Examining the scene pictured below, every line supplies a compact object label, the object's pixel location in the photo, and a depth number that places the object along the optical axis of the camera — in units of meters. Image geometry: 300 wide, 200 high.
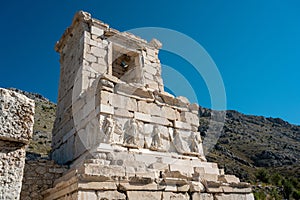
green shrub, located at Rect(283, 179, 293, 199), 30.53
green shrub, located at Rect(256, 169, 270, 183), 35.01
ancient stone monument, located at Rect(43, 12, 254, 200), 5.50
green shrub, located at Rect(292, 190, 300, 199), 29.25
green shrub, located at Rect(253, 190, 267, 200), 24.08
